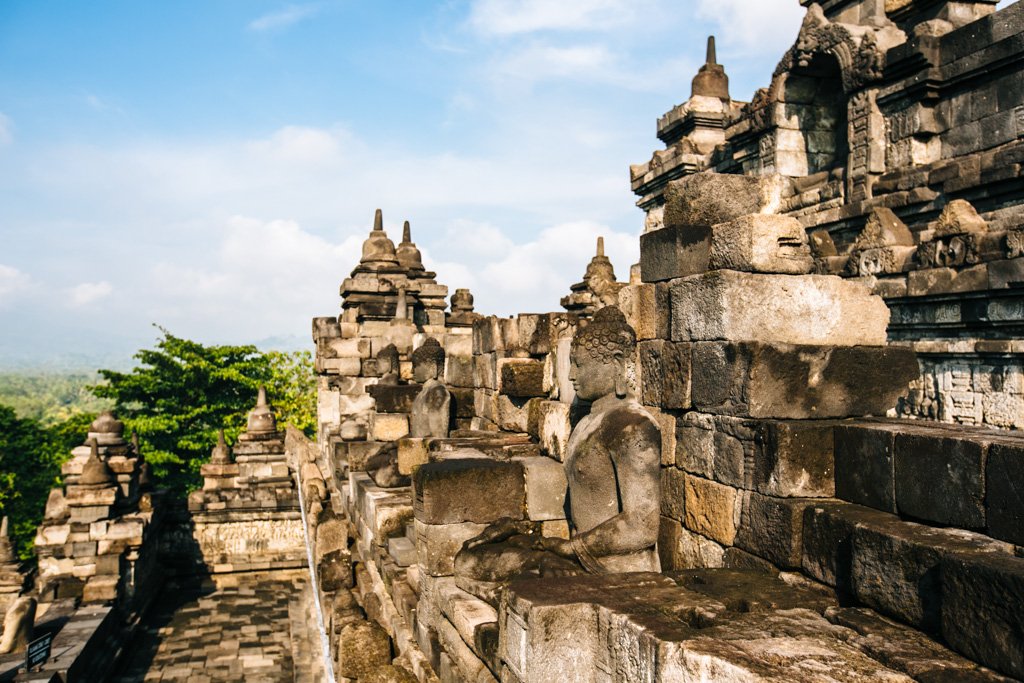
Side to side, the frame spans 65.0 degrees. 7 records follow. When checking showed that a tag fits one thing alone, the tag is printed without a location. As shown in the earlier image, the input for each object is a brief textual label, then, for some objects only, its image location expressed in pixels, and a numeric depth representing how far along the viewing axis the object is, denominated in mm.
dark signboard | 8734
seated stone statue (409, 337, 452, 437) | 7836
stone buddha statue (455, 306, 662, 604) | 3805
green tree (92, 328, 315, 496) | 25844
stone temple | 2830
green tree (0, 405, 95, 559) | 22469
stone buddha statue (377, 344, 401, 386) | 10305
